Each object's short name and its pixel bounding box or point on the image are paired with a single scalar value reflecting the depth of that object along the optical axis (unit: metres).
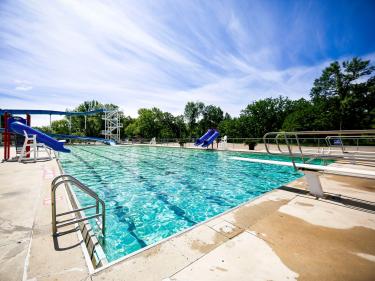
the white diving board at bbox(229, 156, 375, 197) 4.25
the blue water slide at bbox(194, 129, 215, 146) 26.36
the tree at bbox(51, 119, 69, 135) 58.74
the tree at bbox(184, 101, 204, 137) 72.75
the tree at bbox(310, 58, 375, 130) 36.75
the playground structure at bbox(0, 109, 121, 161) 11.31
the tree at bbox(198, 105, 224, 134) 70.75
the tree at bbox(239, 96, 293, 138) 52.50
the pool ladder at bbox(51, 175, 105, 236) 2.69
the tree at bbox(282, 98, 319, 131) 41.30
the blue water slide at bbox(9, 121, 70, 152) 12.20
